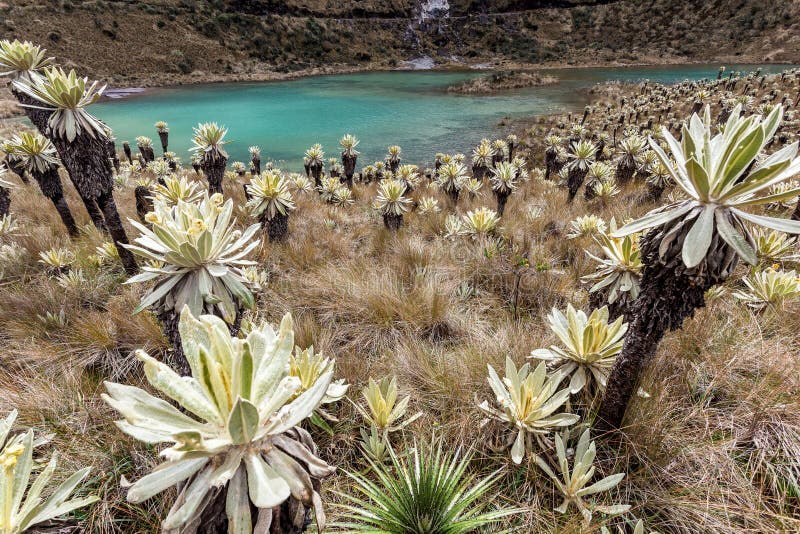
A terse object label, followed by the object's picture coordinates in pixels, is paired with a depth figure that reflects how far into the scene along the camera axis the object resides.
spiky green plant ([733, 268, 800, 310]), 2.90
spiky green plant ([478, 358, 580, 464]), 1.92
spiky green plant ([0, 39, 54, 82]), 3.41
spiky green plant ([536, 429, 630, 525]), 1.67
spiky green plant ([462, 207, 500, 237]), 5.02
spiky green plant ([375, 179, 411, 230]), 5.95
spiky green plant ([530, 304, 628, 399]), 2.07
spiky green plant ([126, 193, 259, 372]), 1.80
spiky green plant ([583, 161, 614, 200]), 7.49
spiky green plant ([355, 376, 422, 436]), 2.09
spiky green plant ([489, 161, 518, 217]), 5.86
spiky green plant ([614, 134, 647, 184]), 7.61
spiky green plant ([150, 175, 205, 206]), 3.46
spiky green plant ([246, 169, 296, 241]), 4.95
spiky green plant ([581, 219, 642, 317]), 2.40
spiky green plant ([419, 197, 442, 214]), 7.11
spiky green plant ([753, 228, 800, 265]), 3.51
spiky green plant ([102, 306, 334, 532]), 0.99
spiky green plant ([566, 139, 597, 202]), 7.04
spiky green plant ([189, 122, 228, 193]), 5.49
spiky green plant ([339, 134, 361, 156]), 9.32
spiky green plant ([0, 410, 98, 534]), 1.20
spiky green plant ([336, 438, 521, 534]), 1.51
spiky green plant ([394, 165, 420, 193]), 8.85
